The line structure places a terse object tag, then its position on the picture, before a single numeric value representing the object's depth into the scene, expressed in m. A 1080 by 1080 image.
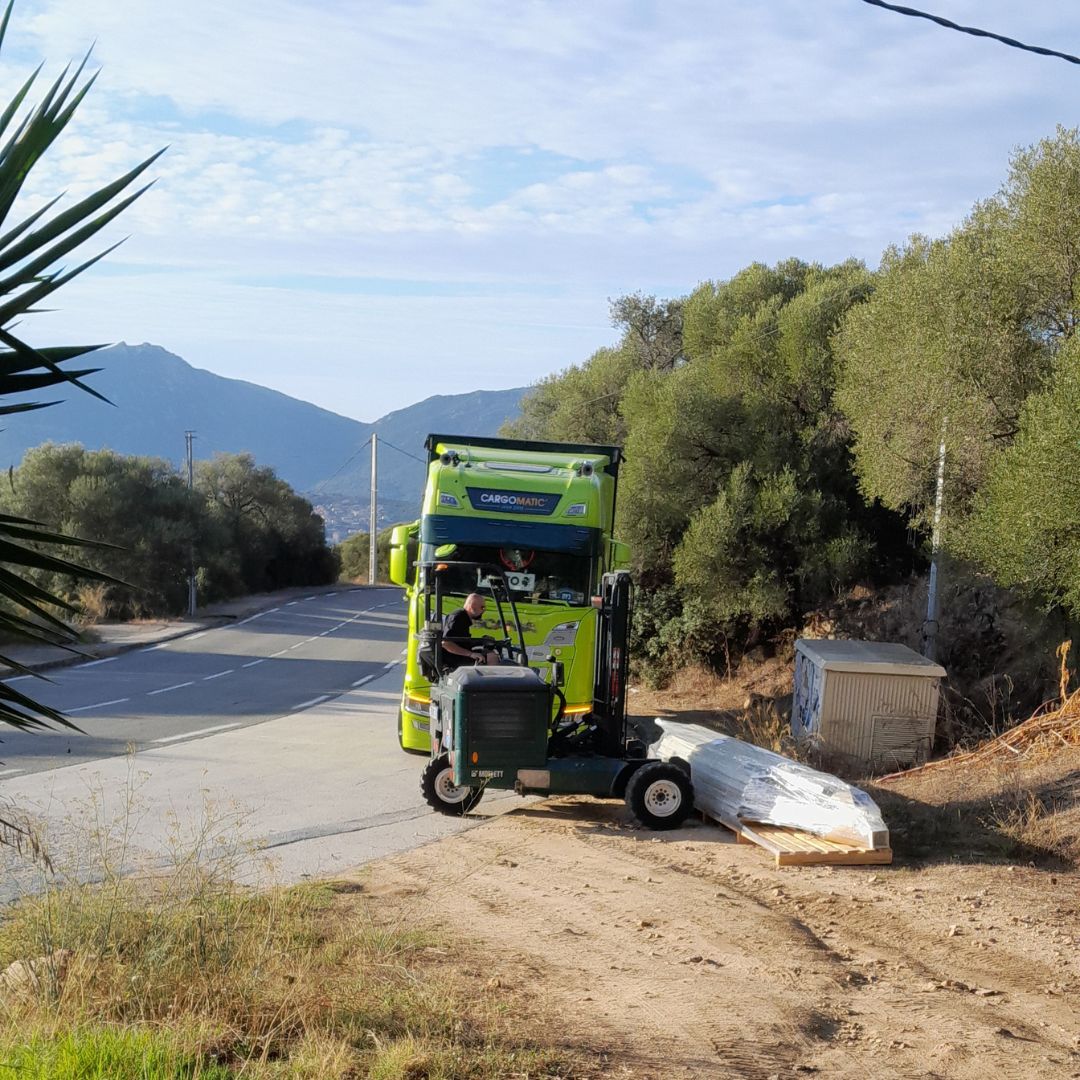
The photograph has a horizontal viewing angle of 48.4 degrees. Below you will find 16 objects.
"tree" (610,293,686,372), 35.53
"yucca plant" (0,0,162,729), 2.65
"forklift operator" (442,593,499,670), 11.29
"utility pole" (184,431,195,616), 44.53
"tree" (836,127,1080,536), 15.13
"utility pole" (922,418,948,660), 16.70
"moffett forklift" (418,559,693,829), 9.98
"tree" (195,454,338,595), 58.19
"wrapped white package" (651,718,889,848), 9.26
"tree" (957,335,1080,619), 12.78
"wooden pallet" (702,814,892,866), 8.91
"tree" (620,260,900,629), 22.64
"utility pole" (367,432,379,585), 69.28
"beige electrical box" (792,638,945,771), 14.03
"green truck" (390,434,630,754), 13.02
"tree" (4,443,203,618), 42.25
